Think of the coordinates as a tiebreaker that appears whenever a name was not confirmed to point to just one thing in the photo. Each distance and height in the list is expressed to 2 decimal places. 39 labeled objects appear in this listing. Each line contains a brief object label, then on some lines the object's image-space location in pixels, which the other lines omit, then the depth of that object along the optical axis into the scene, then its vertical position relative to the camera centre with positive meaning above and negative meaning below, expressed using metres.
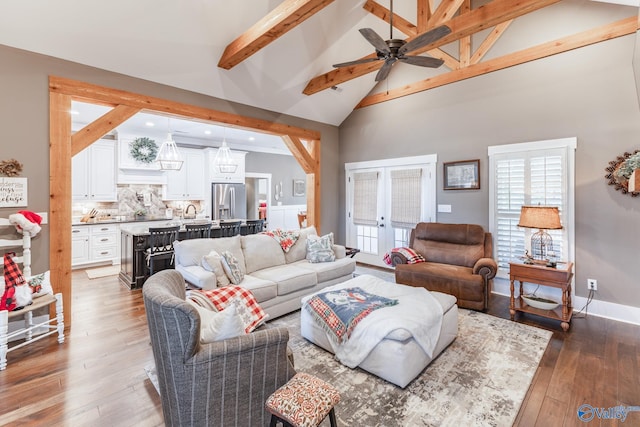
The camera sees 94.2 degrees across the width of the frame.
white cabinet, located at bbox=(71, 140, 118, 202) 6.10 +0.76
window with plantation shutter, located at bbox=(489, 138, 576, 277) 3.91 +0.31
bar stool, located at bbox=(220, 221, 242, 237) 5.50 -0.34
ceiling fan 2.64 +1.57
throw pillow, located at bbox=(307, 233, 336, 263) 4.49 -0.60
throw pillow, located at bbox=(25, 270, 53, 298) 2.89 -0.74
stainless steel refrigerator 7.72 +0.24
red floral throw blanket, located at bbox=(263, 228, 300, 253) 4.47 -0.42
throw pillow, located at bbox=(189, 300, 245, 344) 1.63 -0.65
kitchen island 4.69 -0.76
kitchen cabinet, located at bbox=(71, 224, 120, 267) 5.84 -0.70
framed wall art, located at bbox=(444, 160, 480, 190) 4.73 +0.59
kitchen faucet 7.64 -0.01
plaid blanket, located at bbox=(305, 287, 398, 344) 2.60 -0.90
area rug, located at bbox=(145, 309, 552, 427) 2.00 -1.37
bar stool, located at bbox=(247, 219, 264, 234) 5.81 -0.32
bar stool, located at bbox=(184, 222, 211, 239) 5.03 -0.34
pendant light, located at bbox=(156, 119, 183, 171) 4.88 +0.87
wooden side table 3.30 -0.80
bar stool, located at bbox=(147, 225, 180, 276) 4.56 -0.55
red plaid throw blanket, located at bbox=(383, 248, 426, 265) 4.48 -0.68
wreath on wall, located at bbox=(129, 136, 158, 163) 6.60 +1.35
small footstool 1.39 -0.94
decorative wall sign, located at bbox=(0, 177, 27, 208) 3.00 +0.17
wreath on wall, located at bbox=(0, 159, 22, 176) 2.99 +0.43
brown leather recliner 3.78 -0.75
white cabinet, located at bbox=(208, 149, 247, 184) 7.69 +1.00
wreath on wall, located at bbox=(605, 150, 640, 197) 3.24 +0.48
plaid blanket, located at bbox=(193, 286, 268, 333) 2.78 -0.89
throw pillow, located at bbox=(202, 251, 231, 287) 3.38 -0.66
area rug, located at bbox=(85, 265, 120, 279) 5.42 -1.19
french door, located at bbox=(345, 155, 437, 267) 5.39 +0.17
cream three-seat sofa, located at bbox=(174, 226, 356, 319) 3.42 -0.79
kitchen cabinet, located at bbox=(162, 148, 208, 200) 7.20 +0.76
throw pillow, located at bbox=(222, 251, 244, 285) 3.45 -0.68
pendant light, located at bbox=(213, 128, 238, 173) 5.88 +0.99
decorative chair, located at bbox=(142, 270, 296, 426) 1.48 -0.84
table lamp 3.44 -0.12
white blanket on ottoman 2.35 -0.94
